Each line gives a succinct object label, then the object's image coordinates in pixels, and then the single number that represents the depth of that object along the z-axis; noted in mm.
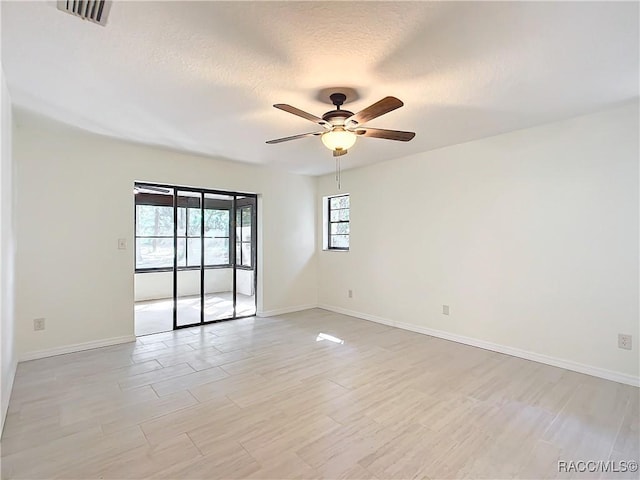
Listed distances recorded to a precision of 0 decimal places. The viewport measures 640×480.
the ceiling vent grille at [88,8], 1608
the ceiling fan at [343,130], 2557
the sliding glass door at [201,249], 4797
